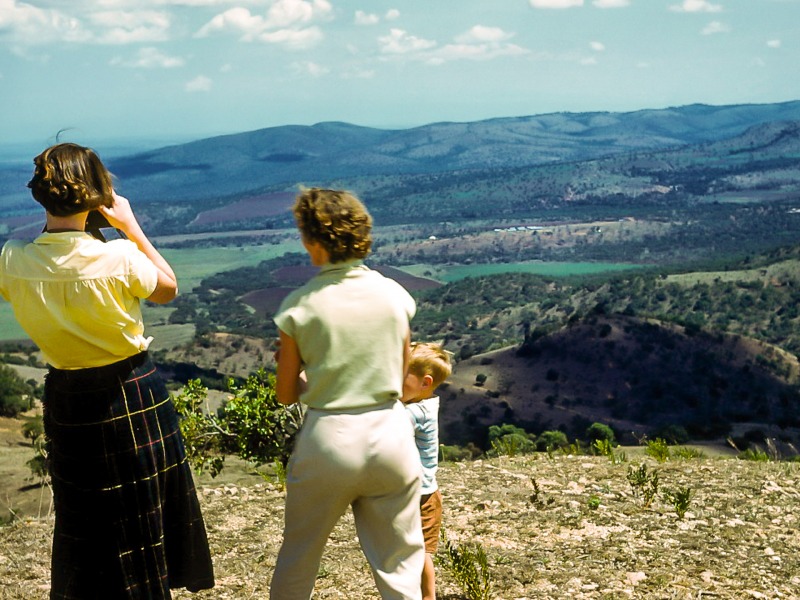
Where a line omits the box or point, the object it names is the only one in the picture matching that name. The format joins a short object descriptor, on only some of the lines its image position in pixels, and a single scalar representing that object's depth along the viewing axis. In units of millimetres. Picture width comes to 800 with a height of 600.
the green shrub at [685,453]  7473
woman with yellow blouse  3109
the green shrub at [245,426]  8070
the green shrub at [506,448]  7899
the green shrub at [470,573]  4199
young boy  3617
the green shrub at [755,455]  7779
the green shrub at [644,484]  5840
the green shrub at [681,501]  5496
